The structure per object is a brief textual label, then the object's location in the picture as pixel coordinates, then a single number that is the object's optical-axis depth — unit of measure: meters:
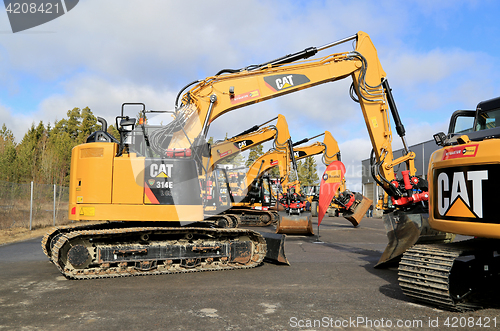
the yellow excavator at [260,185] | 17.95
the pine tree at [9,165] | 21.28
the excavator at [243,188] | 17.53
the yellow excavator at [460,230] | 4.25
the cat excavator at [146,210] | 6.79
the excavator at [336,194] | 17.34
